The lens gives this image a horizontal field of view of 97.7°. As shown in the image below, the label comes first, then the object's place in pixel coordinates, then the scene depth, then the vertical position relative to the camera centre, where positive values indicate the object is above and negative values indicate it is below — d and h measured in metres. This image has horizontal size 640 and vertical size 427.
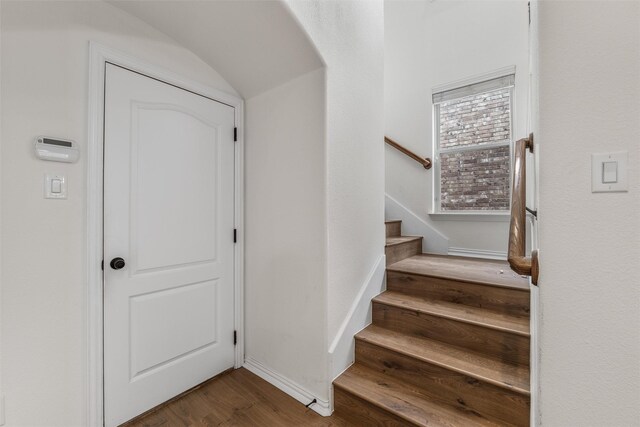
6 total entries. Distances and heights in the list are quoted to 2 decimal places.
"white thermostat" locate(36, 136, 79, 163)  1.32 +0.30
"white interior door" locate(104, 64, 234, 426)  1.57 -0.19
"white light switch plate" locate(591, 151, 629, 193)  0.80 +0.13
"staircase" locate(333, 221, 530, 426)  1.40 -0.82
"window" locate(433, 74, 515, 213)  2.86 +0.74
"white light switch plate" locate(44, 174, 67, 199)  1.35 +0.12
